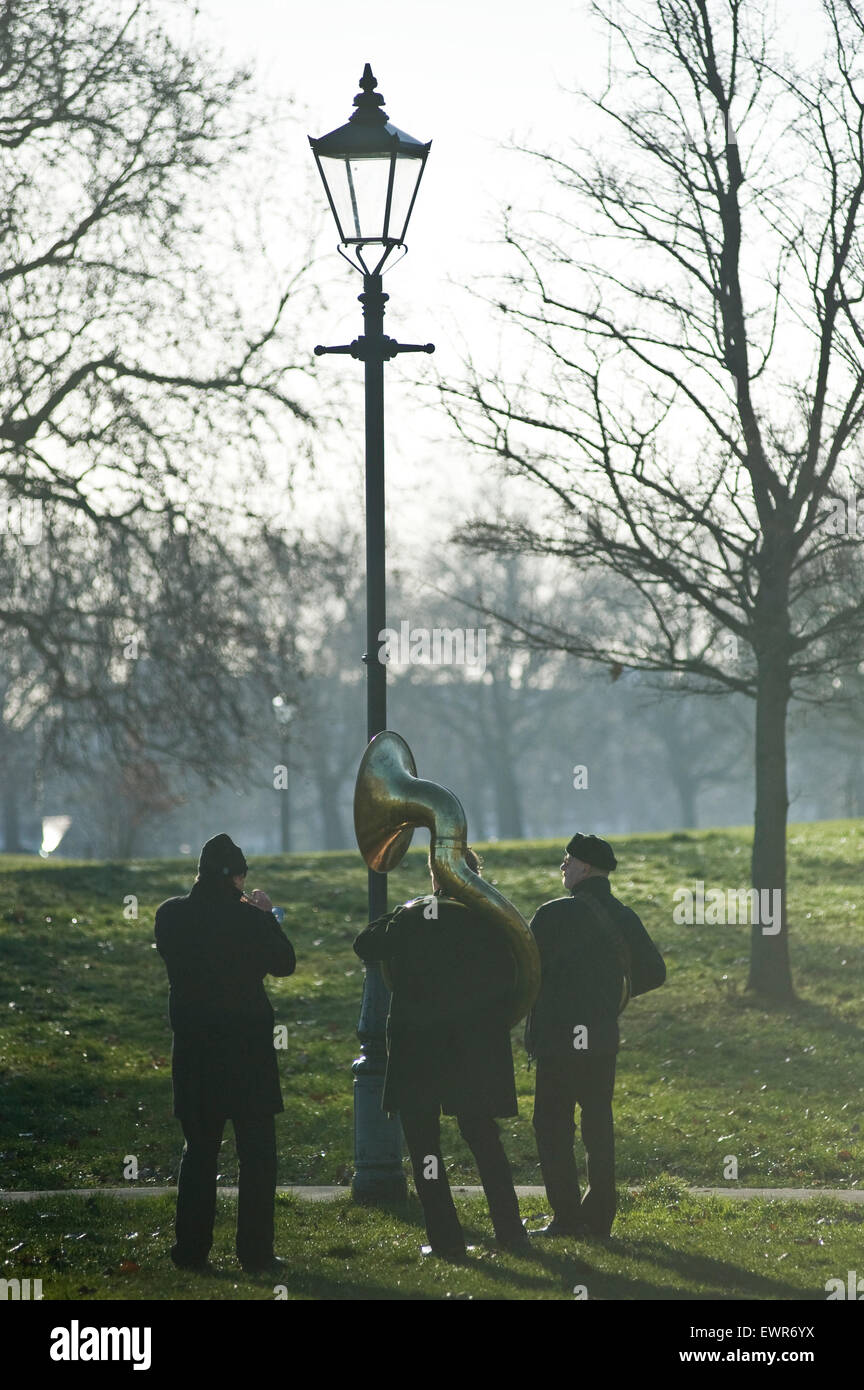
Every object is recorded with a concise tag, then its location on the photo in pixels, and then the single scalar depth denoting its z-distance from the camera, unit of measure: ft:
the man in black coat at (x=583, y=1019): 44.39
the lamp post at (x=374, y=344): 49.80
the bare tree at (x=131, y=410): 104.32
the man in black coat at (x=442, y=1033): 41.86
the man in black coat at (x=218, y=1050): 41.88
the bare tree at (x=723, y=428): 82.84
